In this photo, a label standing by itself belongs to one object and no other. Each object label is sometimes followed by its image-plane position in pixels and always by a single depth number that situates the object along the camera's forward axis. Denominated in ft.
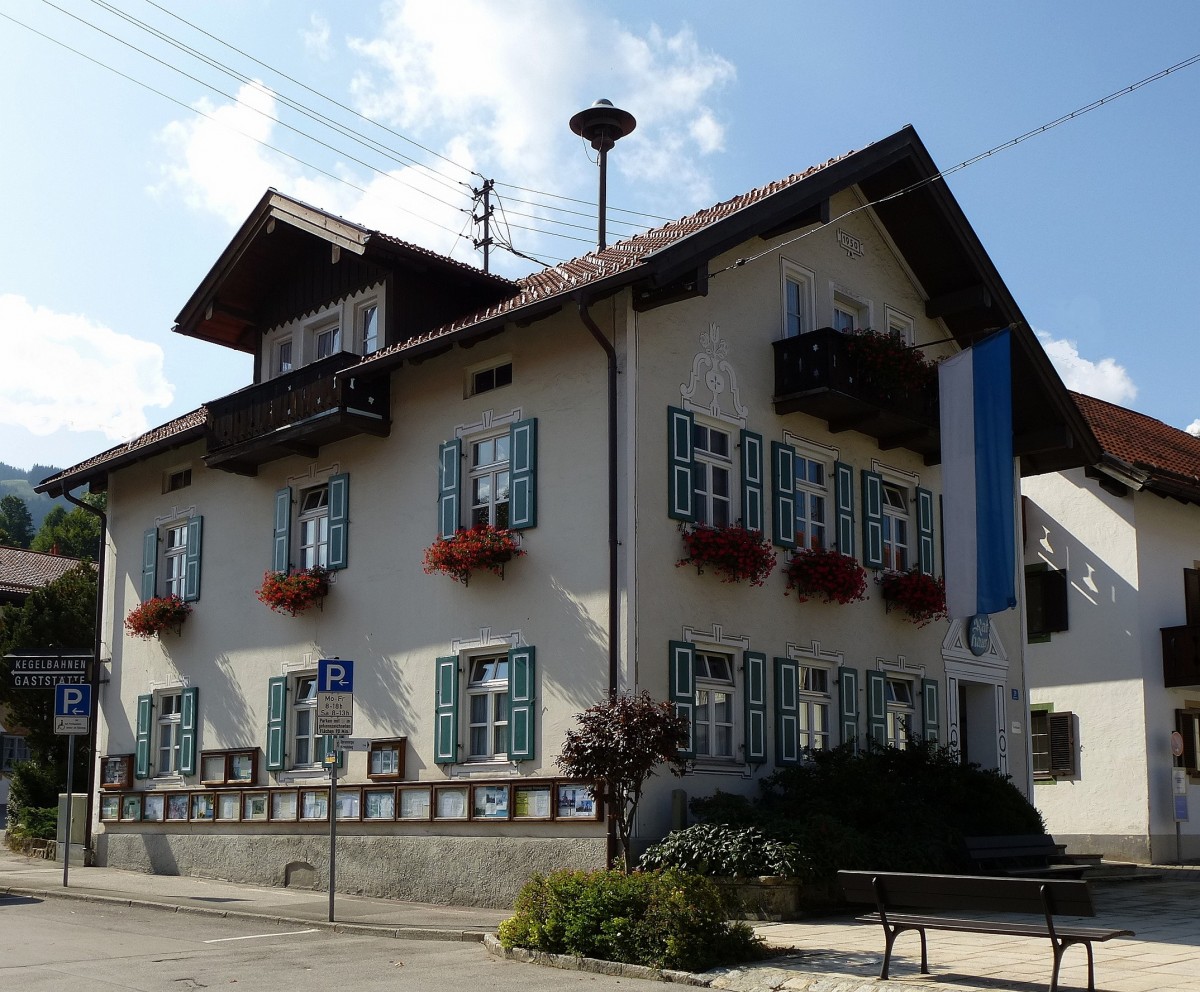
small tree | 46.88
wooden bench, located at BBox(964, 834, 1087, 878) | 55.01
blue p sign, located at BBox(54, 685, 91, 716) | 64.08
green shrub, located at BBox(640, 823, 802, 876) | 47.62
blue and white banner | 59.41
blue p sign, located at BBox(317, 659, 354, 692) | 52.37
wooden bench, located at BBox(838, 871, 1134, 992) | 30.66
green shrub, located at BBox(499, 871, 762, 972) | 37.81
